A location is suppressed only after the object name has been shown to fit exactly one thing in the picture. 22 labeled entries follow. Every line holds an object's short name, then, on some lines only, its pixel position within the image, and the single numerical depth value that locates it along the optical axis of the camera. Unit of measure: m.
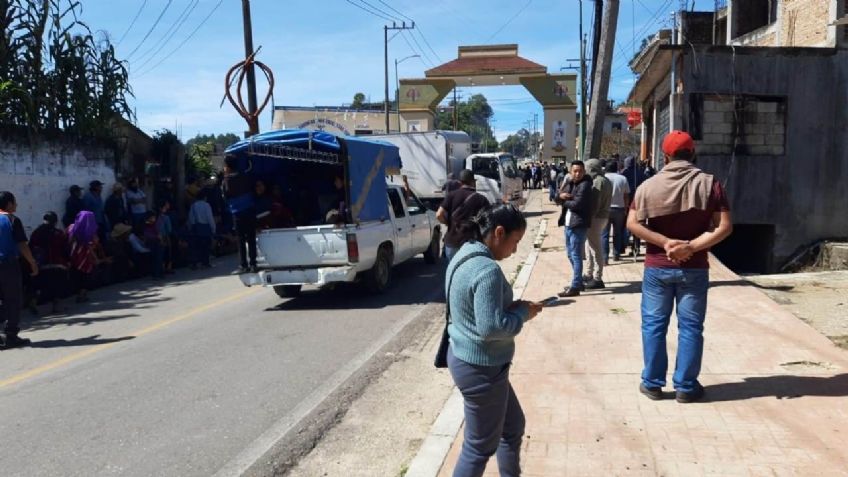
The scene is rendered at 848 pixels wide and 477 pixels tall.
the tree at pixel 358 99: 87.69
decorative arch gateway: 50.72
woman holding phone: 3.16
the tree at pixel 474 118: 100.96
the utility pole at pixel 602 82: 12.79
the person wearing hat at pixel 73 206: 14.02
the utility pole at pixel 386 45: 47.84
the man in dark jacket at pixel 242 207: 10.45
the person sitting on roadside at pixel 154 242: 13.91
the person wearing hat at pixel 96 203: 14.23
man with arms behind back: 4.89
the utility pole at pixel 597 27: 16.75
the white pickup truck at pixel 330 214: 9.97
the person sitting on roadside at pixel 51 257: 10.84
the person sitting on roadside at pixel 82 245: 11.24
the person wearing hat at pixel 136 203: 15.19
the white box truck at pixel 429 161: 22.34
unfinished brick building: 13.25
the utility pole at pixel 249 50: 21.88
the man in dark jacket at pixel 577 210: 9.17
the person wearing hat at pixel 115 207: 14.61
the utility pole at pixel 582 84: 23.84
